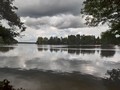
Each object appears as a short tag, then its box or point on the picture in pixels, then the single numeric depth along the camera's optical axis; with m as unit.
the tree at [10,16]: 10.20
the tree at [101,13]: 10.55
